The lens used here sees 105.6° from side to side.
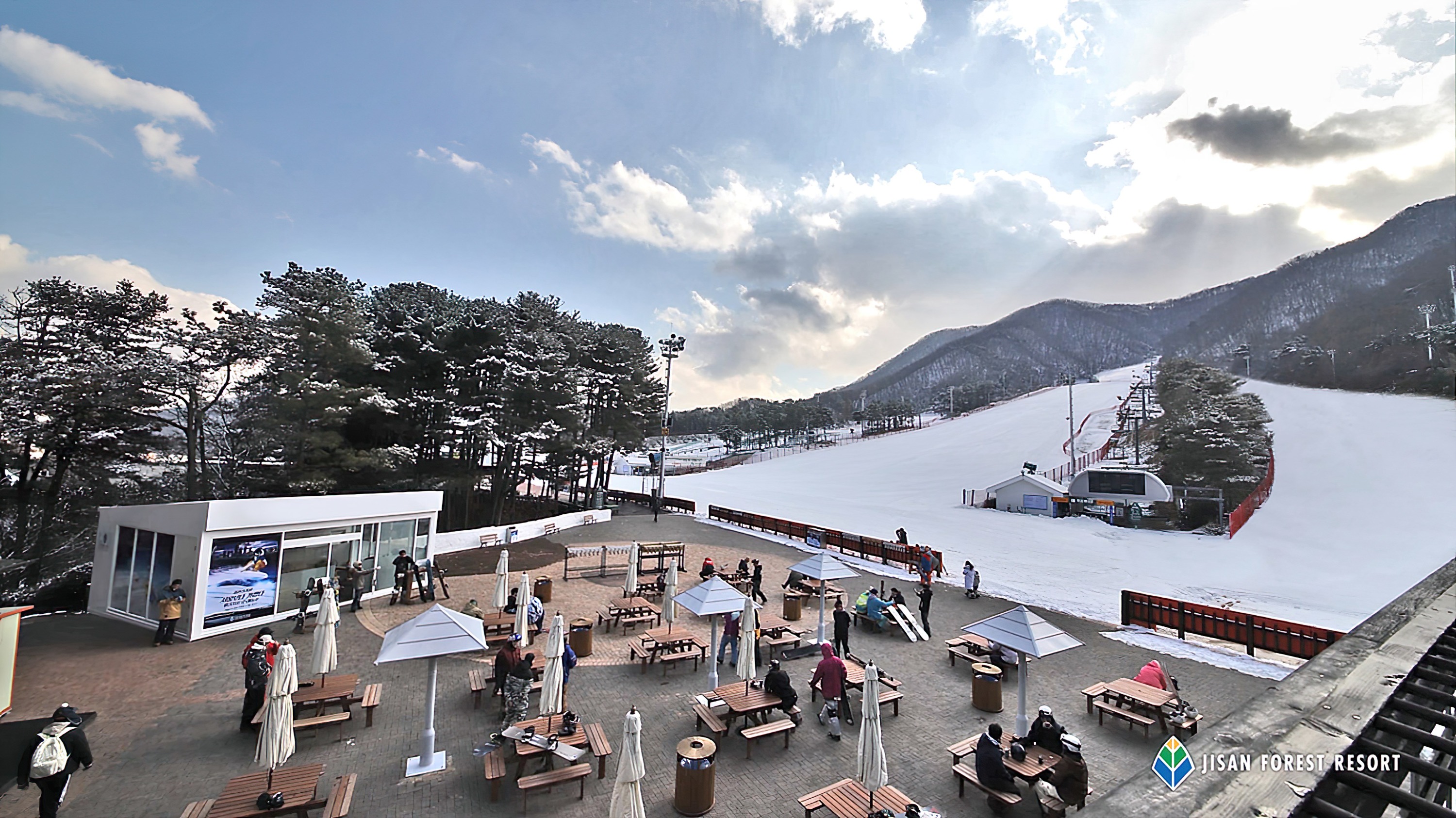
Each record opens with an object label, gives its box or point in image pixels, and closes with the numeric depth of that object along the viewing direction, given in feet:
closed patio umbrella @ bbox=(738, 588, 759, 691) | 30.60
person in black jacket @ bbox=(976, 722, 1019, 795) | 21.42
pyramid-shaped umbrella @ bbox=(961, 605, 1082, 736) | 26.12
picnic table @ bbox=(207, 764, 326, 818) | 19.74
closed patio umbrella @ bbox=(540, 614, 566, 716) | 26.68
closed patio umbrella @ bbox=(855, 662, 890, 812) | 20.86
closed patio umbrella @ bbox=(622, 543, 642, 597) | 53.42
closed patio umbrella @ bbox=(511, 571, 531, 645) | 38.04
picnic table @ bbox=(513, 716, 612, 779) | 23.26
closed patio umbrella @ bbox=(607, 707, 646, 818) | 18.61
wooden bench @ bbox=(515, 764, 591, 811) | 21.60
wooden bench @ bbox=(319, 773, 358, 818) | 20.24
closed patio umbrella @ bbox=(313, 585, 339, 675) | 30.91
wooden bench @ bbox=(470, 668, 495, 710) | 31.68
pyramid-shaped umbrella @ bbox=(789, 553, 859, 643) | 43.11
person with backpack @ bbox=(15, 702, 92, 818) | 20.15
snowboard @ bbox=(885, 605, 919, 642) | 44.39
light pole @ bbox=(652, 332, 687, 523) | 118.01
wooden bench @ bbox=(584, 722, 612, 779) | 24.30
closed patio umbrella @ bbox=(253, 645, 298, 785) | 21.83
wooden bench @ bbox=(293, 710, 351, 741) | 26.61
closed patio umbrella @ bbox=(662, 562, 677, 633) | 41.57
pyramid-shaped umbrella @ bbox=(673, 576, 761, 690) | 33.22
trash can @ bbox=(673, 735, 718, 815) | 21.56
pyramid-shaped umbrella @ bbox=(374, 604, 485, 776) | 24.90
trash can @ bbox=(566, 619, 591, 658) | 39.55
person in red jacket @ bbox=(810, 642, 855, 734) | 28.91
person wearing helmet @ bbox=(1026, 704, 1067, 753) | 23.72
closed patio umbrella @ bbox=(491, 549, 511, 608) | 45.39
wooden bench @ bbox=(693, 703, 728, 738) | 27.40
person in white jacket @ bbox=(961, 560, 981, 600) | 55.62
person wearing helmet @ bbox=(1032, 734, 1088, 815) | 21.06
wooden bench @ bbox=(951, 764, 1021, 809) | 21.07
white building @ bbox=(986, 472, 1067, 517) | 111.04
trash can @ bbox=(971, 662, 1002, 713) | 31.58
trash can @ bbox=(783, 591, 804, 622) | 49.52
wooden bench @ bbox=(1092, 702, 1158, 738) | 27.86
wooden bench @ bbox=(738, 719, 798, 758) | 26.27
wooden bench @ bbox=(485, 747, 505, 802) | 22.26
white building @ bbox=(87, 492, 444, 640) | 41.83
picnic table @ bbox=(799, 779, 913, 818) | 20.25
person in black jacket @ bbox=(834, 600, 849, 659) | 38.17
